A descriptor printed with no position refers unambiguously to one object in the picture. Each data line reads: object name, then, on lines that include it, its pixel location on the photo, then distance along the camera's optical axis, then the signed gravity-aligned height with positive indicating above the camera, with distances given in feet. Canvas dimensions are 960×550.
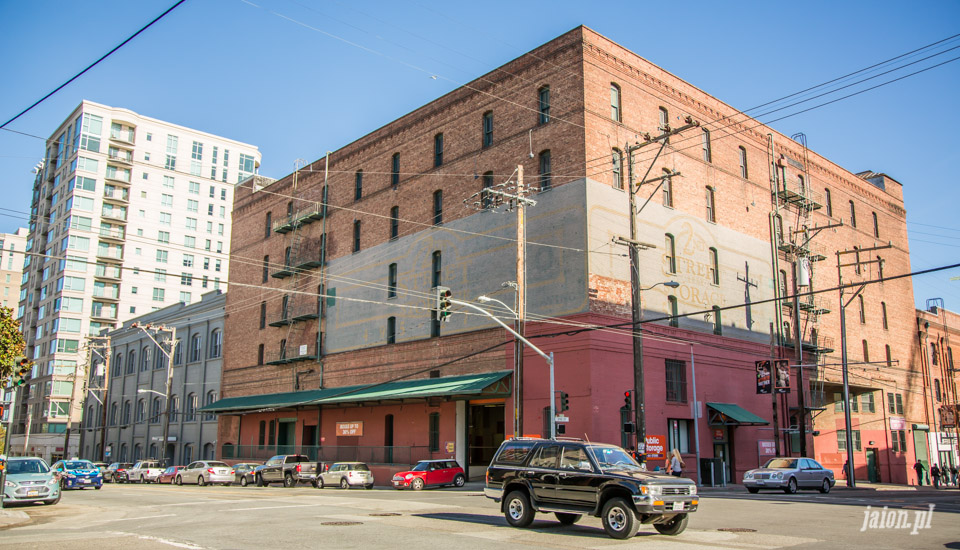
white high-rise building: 287.69 +75.87
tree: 72.69 +7.60
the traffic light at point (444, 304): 83.51 +13.34
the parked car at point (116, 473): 173.06 -12.09
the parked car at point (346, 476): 114.93 -8.27
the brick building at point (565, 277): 110.93 +26.29
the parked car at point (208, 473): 139.33 -9.64
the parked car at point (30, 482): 72.43 -6.09
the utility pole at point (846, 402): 127.44 +4.03
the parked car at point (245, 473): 134.51 -9.29
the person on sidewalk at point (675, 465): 95.09 -5.21
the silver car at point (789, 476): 94.79 -6.62
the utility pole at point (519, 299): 91.81 +15.60
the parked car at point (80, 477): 116.88 -8.90
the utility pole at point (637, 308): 86.84 +13.97
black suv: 43.42 -3.94
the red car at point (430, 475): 107.55 -7.69
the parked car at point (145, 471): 161.89 -11.02
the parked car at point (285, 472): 127.44 -8.60
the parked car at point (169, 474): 152.83 -11.06
